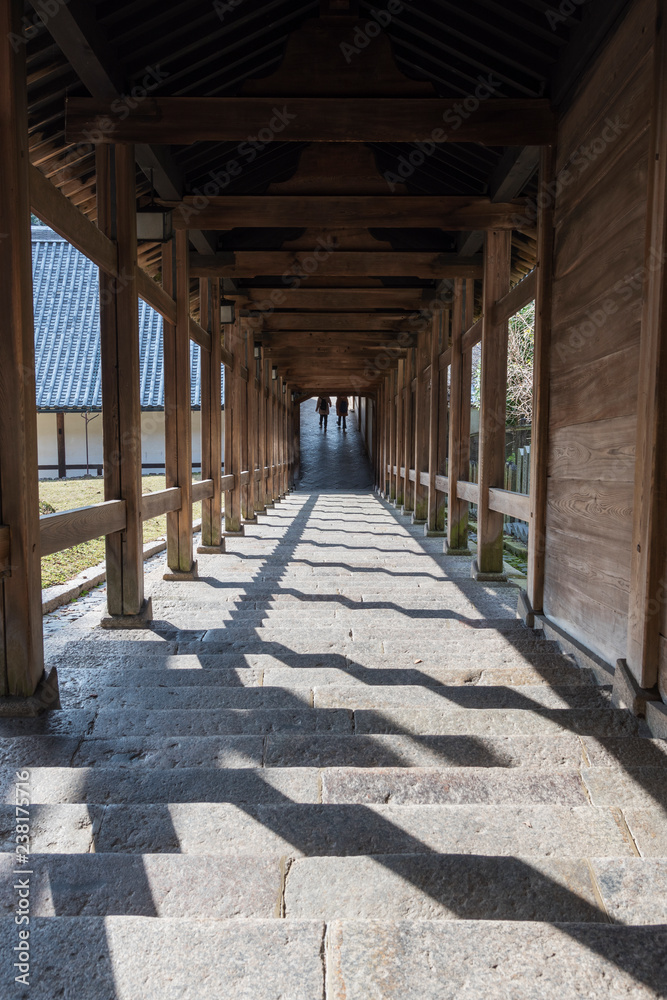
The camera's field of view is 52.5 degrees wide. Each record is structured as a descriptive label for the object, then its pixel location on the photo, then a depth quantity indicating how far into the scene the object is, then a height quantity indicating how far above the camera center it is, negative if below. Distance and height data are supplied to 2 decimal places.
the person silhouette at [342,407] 31.02 +1.75
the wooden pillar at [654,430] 2.36 +0.05
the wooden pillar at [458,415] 6.84 +0.30
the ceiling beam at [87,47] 2.96 +1.85
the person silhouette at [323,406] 29.91 +1.72
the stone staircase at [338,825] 1.22 -0.98
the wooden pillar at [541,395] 3.72 +0.28
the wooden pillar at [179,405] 5.42 +0.32
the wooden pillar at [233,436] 8.48 +0.11
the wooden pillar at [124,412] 3.94 +0.20
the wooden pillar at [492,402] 5.39 +0.34
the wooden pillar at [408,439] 11.34 +0.09
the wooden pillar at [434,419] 8.23 +0.31
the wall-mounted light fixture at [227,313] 7.25 +1.41
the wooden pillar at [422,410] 9.69 +0.50
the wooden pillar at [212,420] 6.95 +0.26
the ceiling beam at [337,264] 6.29 +1.71
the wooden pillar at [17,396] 2.47 +0.18
